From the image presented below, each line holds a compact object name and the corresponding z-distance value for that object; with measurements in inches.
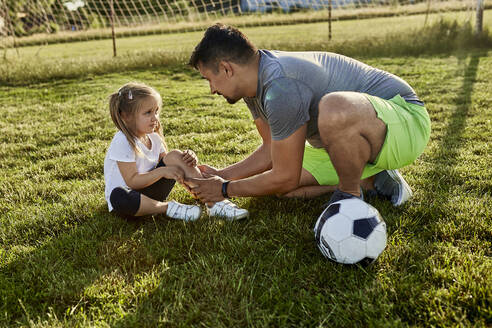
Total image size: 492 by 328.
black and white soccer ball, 82.7
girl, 107.7
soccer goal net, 484.7
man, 89.9
